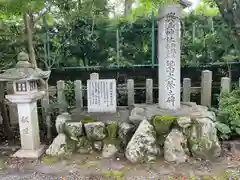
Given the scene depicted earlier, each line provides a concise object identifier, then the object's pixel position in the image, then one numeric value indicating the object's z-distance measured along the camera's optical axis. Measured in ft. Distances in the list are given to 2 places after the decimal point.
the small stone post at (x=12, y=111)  17.61
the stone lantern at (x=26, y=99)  12.98
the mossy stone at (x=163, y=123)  13.50
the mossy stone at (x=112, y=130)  14.11
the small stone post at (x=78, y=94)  17.25
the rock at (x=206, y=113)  14.05
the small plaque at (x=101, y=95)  15.26
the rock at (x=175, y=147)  13.07
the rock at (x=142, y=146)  12.92
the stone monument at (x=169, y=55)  14.19
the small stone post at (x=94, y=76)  16.82
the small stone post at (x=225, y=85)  16.92
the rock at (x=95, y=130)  13.93
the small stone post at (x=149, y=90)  17.71
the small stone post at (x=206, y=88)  17.25
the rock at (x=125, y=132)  13.89
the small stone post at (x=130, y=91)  17.65
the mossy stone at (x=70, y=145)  14.02
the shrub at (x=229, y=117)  14.65
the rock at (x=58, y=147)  13.69
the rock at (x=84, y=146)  14.24
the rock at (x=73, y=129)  13.97
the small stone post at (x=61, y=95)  16.89
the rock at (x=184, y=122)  13.27
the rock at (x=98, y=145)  14.17
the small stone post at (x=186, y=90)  17.54
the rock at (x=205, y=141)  13.21
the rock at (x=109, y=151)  13.82
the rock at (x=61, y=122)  14.32
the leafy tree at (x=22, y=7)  12.71
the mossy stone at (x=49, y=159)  13.30
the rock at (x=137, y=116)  14.06
